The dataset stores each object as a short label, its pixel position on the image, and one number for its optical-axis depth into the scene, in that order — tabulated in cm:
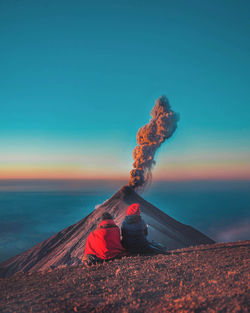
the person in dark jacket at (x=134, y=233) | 840
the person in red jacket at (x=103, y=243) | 761
